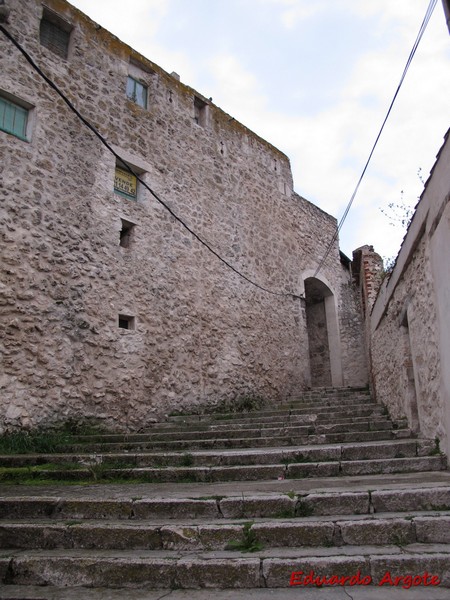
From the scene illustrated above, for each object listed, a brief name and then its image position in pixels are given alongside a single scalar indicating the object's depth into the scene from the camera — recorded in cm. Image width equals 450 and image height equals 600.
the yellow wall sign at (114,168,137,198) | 829
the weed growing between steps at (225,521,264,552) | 286
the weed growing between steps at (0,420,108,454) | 571
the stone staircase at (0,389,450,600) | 258
